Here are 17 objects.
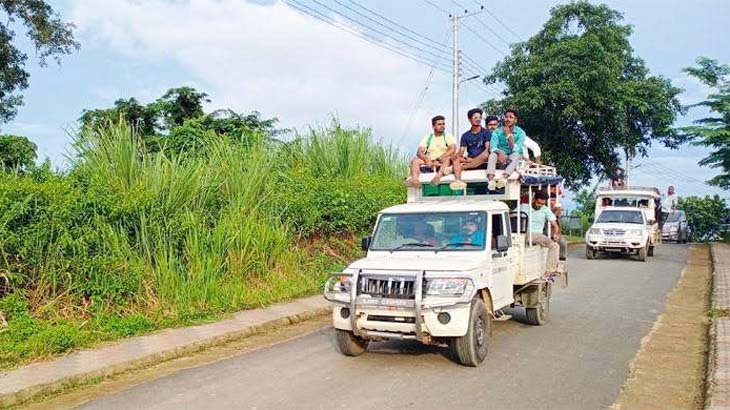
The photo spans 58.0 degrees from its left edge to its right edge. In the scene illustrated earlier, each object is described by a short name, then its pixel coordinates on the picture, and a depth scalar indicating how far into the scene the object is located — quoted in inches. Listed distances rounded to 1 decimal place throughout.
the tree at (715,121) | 988.6
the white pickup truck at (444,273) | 284.7
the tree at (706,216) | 1857.8
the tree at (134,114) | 767.1
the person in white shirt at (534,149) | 450.8
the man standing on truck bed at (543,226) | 405.7
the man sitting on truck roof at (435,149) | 407.8
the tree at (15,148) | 609.0
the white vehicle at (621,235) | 834.2
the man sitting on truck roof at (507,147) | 370.0
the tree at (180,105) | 829.2
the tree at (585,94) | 1051.9
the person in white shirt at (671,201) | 1552.3
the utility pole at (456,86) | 1105.2
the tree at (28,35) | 812.6
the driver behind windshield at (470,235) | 325.3
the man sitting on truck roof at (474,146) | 397.1
